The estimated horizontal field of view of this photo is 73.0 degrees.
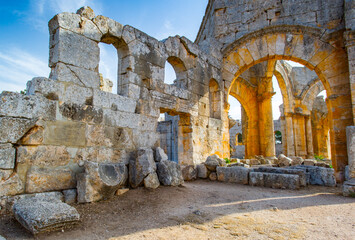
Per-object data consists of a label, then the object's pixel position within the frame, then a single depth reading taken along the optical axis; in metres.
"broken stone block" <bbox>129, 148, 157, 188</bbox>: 4.54
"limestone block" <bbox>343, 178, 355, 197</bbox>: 4.62
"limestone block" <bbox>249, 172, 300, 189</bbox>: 5.48
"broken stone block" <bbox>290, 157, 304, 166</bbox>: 8.70
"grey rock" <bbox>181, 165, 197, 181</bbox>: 6.45
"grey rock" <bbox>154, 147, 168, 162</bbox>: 5.17
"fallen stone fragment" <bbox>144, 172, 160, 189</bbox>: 4.52
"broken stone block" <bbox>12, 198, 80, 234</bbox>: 2.47
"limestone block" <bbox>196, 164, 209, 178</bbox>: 6.75
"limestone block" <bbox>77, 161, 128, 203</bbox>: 3.67
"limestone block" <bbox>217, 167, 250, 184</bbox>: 6.13
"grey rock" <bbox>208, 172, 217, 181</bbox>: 6.61
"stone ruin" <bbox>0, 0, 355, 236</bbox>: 3.61
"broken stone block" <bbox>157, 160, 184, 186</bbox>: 4.87
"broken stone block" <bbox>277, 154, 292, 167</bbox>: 8.66
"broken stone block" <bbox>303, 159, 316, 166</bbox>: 8.44
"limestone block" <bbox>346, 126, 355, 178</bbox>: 4.89
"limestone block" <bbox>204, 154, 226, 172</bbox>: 6.70
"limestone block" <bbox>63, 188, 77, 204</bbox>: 3.68
